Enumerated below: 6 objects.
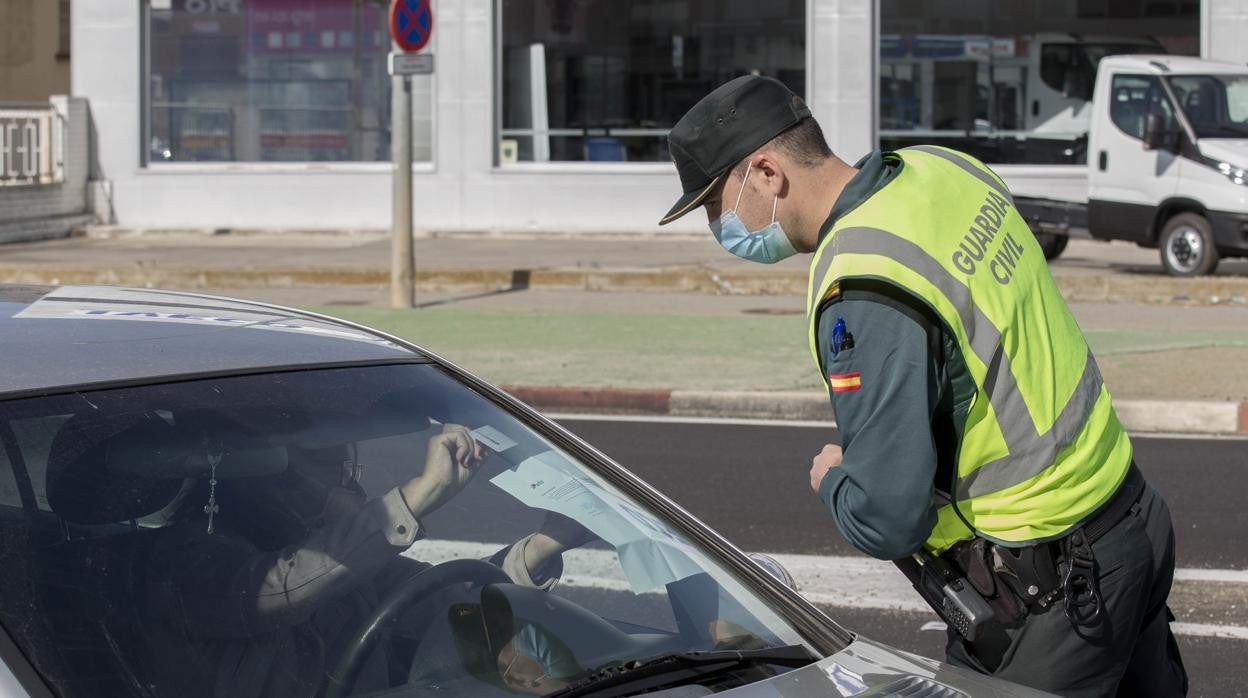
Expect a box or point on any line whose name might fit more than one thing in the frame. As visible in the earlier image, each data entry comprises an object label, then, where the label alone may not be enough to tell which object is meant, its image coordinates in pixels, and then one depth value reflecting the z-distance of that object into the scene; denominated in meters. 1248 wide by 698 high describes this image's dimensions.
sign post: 26.77
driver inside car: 4.83
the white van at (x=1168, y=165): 31.03
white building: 40.66
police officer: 5.20
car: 4.84
